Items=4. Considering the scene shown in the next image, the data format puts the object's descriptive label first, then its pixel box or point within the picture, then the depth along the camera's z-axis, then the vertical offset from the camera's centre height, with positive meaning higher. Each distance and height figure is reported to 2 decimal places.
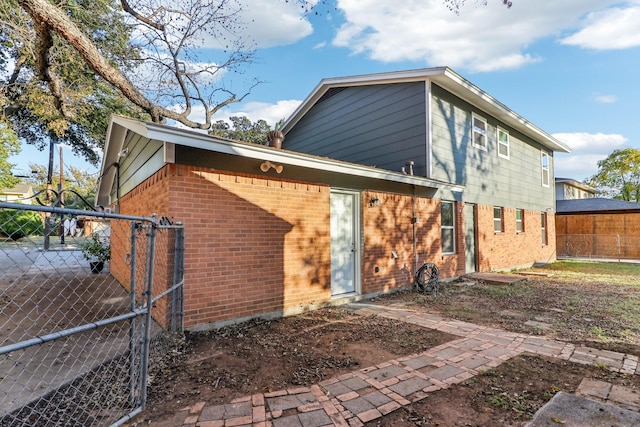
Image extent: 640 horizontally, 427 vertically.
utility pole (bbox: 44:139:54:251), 17.28 +3.72
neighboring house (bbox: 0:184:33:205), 41.45 +5.22
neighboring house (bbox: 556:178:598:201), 24.88 +3.51
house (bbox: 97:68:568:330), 4.65 +0.75
